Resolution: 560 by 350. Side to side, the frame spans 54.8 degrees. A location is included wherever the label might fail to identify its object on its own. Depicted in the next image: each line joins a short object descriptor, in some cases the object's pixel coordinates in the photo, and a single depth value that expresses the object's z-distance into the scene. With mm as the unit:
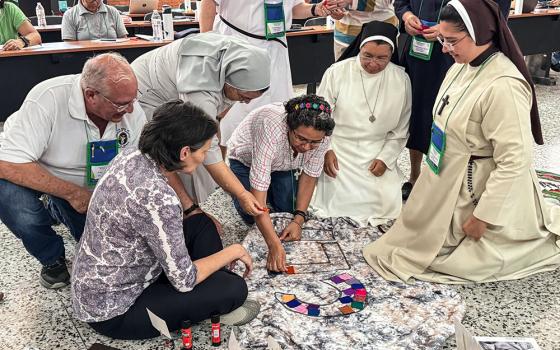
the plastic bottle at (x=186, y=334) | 1693
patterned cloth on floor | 1812
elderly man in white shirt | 1848
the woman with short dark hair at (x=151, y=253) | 1542
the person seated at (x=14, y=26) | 4215
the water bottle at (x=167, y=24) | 4316
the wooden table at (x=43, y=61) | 3920
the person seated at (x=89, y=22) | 4430
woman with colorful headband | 2184
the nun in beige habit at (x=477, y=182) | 1954
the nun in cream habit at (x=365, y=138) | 2727
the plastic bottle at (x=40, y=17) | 5383
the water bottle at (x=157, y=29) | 4297
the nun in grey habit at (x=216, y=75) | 1988
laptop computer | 6320
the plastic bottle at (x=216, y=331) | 1755
